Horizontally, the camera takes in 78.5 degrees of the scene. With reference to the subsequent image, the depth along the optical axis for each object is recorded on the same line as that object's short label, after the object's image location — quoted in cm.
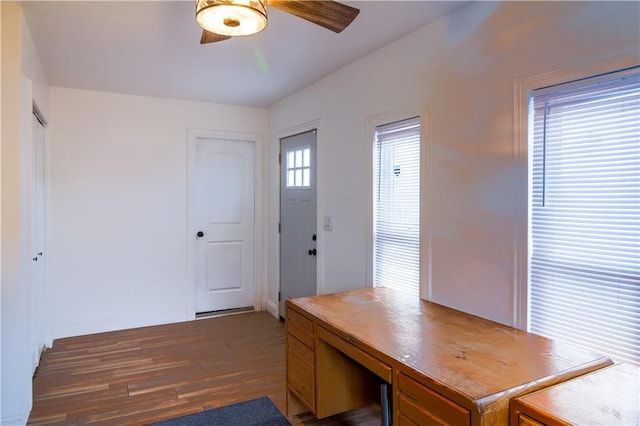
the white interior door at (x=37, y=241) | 305
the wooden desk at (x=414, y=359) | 132
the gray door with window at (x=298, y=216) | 378
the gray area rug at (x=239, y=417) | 241
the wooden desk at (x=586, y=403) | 109
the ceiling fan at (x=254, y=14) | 146
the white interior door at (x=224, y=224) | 450
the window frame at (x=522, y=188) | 186
